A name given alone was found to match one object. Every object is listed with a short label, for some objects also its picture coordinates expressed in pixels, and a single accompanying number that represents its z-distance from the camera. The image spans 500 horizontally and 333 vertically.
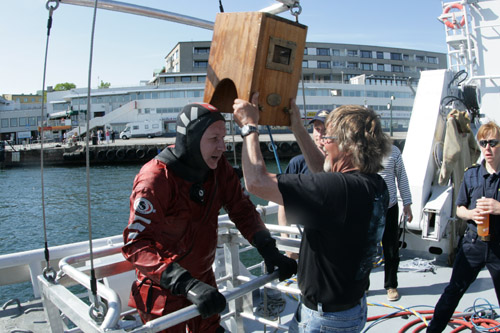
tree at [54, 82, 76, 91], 105.60
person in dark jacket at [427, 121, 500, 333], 2.76
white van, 49.55
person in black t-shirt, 1.61
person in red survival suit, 1.79
